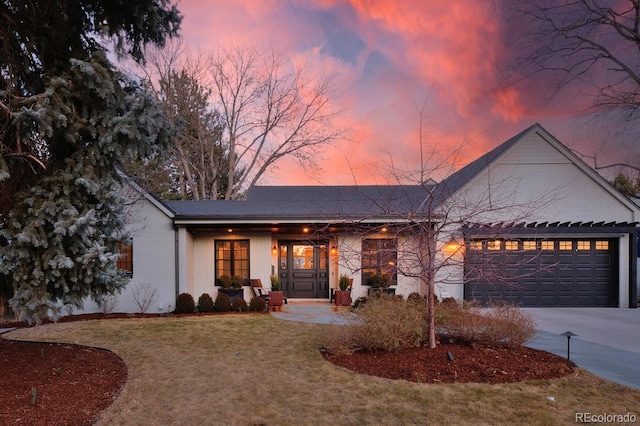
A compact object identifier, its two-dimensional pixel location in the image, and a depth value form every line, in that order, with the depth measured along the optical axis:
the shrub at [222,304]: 11.27
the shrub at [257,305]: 11.30
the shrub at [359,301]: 10.63
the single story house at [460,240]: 11.82
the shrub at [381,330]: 6.19
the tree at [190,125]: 21.81
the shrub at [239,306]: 11.34
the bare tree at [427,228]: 6.07
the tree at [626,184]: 21.41
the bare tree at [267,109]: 22.23
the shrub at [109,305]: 11.46
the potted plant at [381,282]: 12.32
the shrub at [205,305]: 11.28
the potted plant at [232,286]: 12.21
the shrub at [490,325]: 6.34
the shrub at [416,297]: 9.34
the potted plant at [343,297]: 11.68
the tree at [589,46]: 9.18
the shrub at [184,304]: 11.28
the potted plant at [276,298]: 11.44
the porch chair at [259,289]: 12.32
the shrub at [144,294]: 11.67
